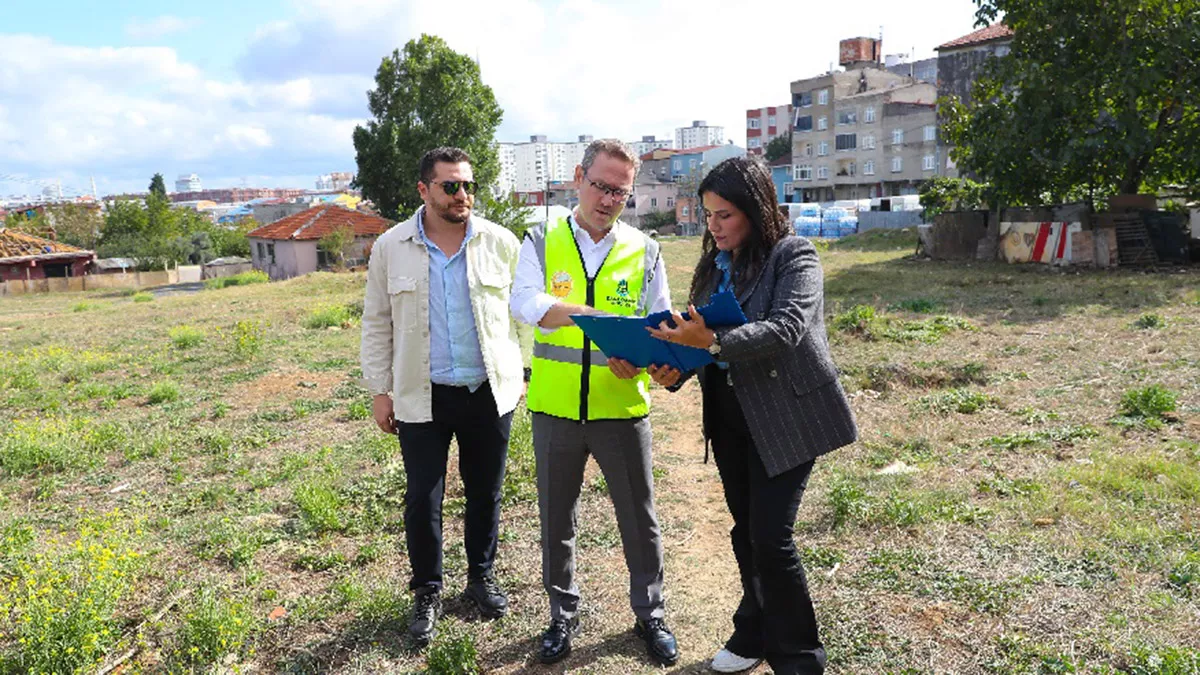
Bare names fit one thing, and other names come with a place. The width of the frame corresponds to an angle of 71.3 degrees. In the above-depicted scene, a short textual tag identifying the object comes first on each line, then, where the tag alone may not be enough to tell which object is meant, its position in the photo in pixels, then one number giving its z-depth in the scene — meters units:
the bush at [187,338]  14.01
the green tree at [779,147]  77.69
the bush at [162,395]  9.62
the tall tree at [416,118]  40.09
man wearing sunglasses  3.77
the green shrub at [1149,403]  6.57
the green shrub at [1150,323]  10.31
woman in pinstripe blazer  2.87
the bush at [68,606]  3.50
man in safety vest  3.35
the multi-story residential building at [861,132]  55.78
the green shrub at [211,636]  3.63
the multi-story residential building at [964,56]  40.50
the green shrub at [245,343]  12.13
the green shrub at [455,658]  3.42
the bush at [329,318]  16.12
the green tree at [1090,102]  16.78
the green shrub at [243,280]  37.66
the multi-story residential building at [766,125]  88.62
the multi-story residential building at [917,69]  66.50
